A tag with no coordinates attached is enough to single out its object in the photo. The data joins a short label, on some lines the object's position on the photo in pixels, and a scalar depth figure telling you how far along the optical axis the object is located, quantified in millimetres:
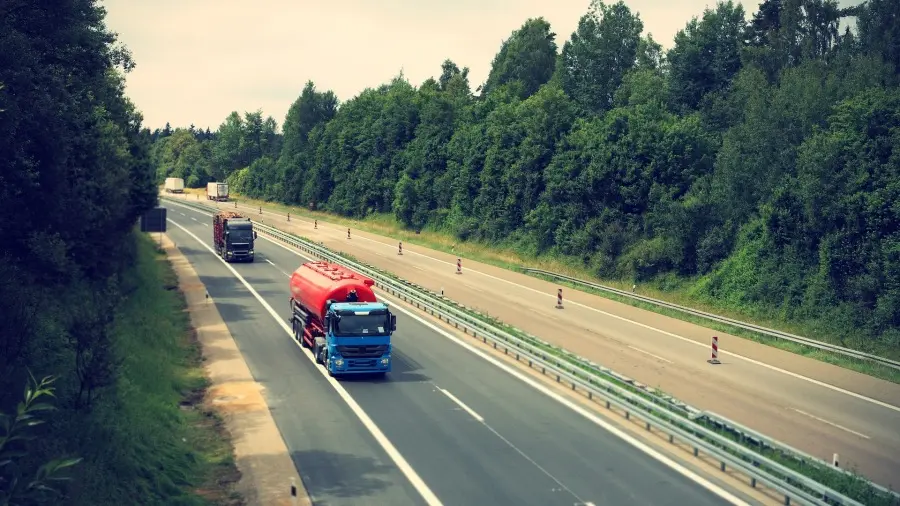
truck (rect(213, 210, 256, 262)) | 62719
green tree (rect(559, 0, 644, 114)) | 93688
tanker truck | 28562
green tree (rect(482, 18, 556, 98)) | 118812
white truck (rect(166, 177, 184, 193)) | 167375
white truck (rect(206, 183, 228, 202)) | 141375
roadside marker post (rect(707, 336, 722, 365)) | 33969
